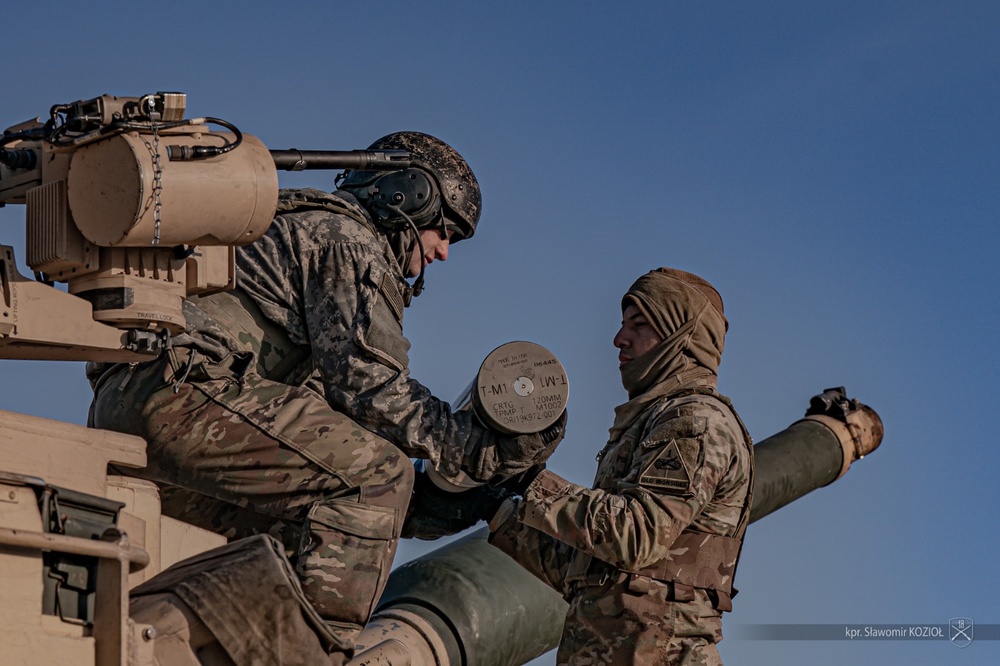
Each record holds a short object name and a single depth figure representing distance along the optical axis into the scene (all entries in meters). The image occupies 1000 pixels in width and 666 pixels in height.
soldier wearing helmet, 7.26
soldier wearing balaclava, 7.28
